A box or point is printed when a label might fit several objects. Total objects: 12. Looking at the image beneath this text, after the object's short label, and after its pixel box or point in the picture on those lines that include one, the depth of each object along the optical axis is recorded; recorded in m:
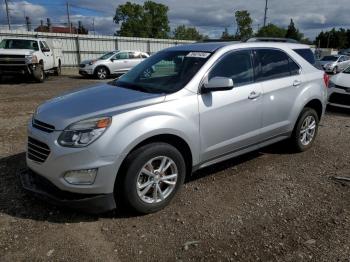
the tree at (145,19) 79.25
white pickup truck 15.64
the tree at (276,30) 75.47
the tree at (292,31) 82.36
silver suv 3.41
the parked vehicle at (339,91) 9.11
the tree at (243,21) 56.97
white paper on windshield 4.42
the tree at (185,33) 93.44
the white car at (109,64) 19.89
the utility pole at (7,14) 44.17
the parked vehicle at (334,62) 25.11
